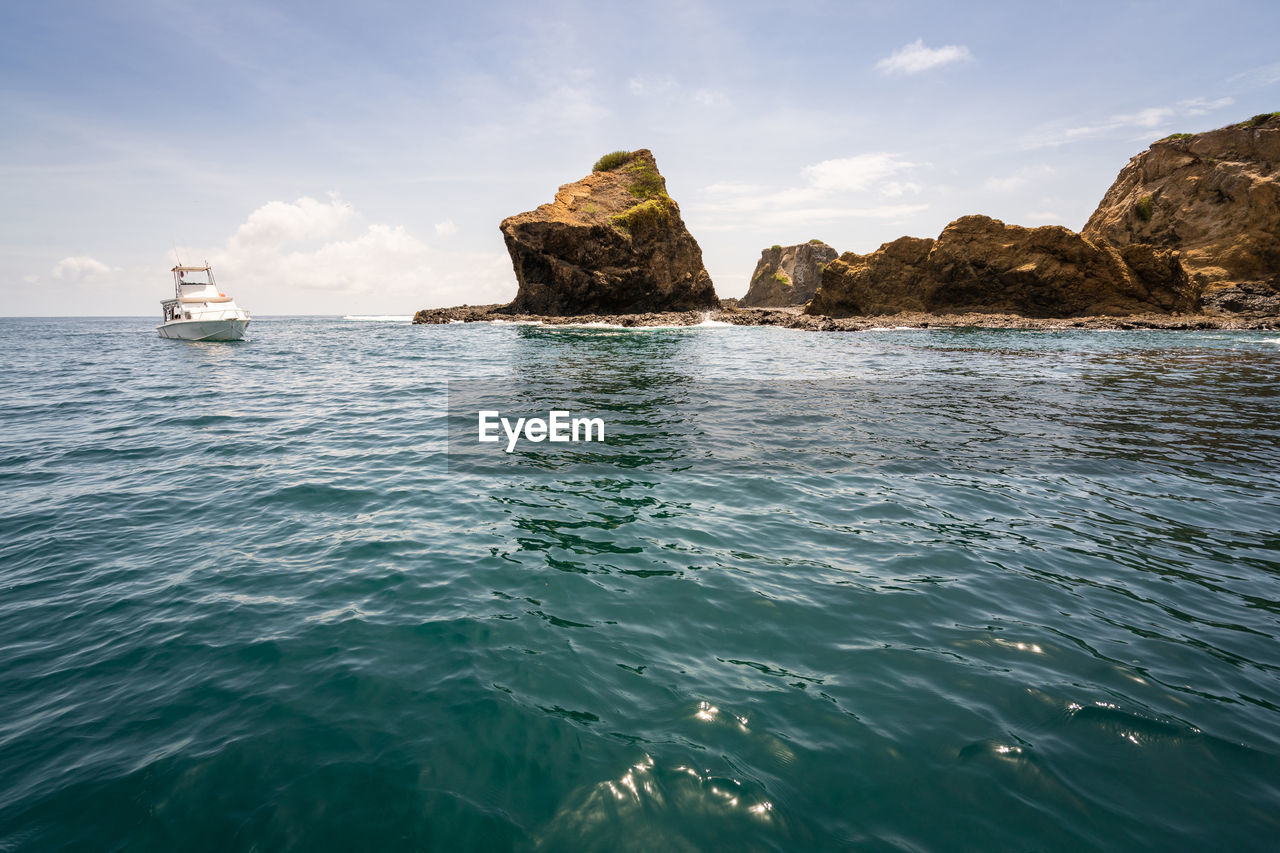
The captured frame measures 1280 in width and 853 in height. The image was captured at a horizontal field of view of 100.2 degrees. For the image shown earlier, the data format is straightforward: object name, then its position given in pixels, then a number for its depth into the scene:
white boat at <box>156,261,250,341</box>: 40.59
